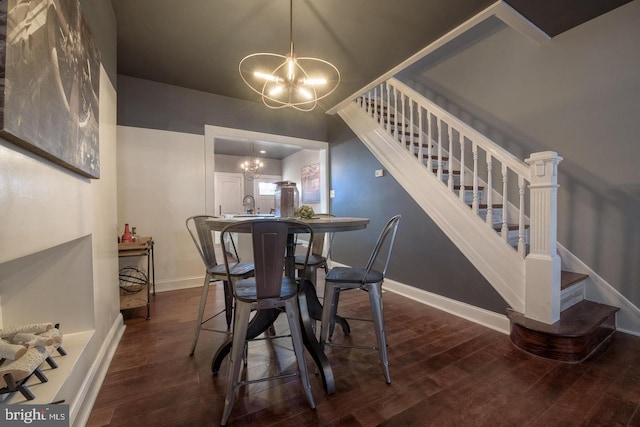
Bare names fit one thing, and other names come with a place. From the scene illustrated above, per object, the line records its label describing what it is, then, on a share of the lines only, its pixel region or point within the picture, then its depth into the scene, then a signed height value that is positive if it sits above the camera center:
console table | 2.37 -0.45
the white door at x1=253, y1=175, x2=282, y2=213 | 7.71 +0.48
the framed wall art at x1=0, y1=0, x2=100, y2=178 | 0.69 +0.45
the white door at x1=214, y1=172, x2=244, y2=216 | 7.22 +0.46
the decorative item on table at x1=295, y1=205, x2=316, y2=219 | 1.83 -0.03
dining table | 1.41 -0.72
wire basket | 2.65 -0.78
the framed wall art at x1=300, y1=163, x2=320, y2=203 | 5.76 +0.59
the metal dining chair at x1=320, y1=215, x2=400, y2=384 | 1.51 -0.50
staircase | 1.83 -0.18
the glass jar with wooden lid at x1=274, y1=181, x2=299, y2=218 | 1.92 +0.08
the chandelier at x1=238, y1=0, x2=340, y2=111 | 2.22 +1.63
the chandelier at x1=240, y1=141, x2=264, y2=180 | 6.36 +1.07
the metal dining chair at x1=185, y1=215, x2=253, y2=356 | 1.82 -0.45
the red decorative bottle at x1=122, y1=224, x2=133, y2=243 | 2.60 -0.29
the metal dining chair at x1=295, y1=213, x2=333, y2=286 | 2.07 -0.44
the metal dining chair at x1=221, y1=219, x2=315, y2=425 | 1.20 -0.43
